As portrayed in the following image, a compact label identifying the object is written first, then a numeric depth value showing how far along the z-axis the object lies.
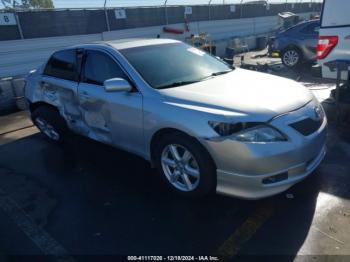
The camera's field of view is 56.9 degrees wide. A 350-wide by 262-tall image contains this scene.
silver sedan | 2.91
